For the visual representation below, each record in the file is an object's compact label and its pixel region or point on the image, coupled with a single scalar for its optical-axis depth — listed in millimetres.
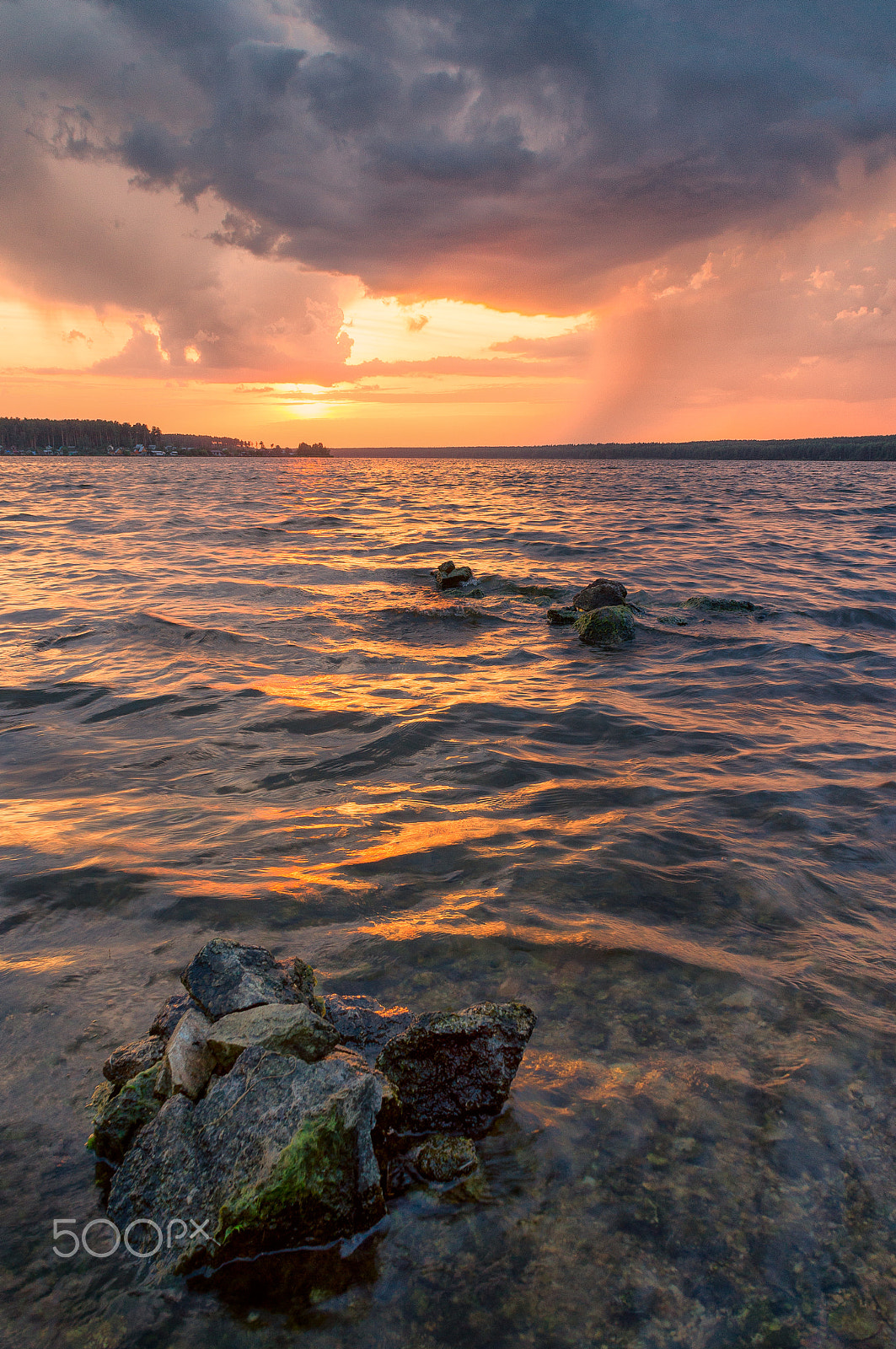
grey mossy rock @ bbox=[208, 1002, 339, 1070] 2551
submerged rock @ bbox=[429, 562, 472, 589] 15133
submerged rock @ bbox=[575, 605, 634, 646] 11438
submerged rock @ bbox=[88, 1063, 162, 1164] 2561
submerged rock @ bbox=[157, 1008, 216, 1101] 2539
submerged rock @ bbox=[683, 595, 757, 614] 13758
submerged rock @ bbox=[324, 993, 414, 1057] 3049
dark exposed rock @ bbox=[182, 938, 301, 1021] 2775
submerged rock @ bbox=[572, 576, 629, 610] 12906
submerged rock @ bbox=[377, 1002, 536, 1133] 2764
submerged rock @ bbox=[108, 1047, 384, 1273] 2246
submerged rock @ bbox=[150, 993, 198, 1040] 2875
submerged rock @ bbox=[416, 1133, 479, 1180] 2578
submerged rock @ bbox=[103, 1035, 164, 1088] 2750
